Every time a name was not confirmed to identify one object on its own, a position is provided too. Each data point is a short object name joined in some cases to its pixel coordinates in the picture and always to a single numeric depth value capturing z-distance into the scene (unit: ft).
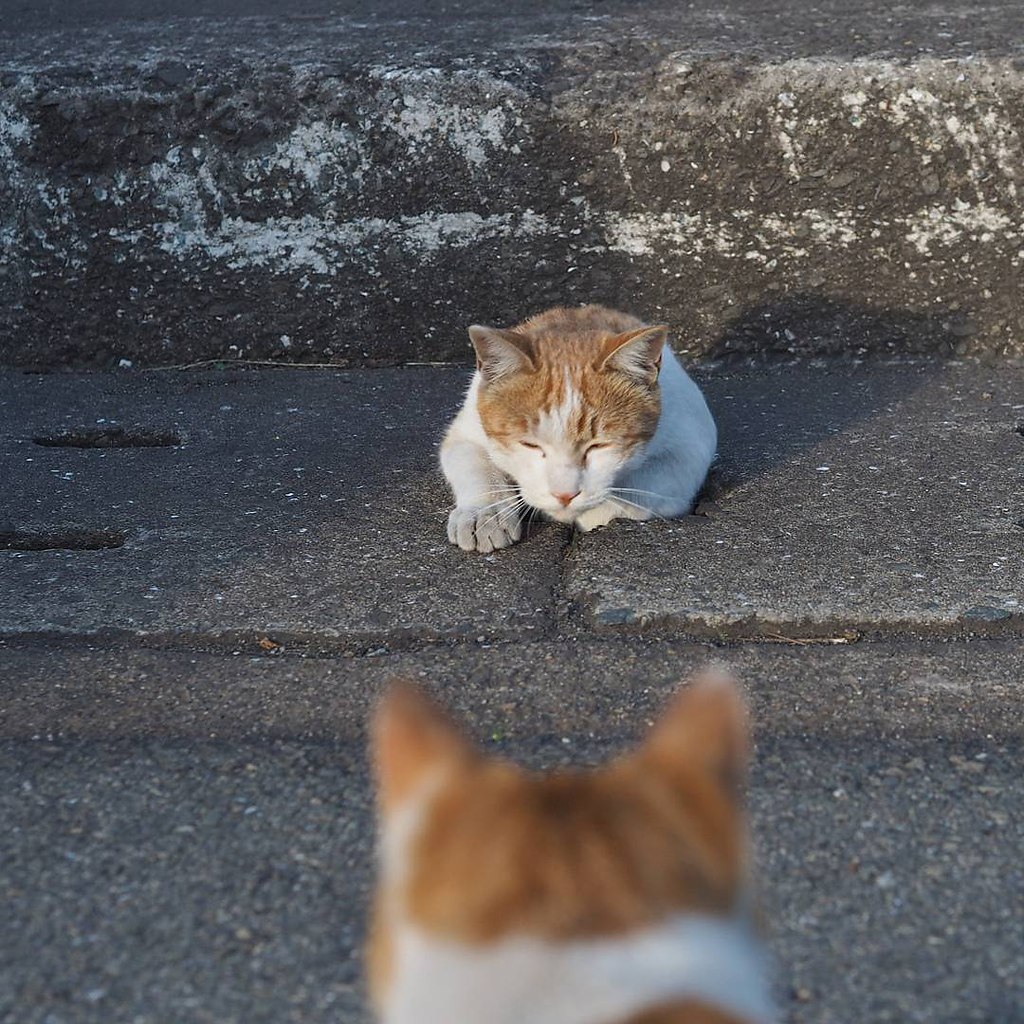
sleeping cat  11.09
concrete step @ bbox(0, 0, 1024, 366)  15.05
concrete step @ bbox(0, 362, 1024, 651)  9.76
